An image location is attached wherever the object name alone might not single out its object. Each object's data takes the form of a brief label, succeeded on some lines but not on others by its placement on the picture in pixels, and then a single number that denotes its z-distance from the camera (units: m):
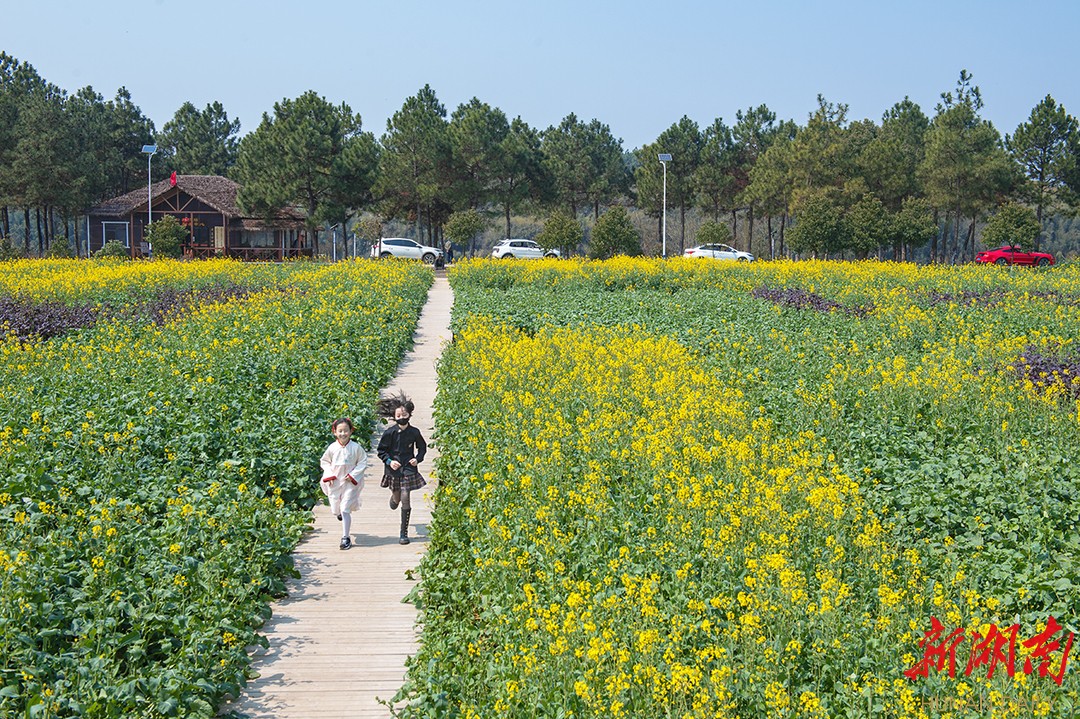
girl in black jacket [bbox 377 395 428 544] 9.05
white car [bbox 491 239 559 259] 51.59
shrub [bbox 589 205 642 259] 46.06
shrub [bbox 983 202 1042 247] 50.88
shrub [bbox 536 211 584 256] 48.97
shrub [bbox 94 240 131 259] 48.34
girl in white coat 8.98
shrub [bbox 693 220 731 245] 55.06
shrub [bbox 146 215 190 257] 48.50
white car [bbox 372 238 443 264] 50.91
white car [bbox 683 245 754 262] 51.42
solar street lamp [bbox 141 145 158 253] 48.22
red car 49.69
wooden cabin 56.47
